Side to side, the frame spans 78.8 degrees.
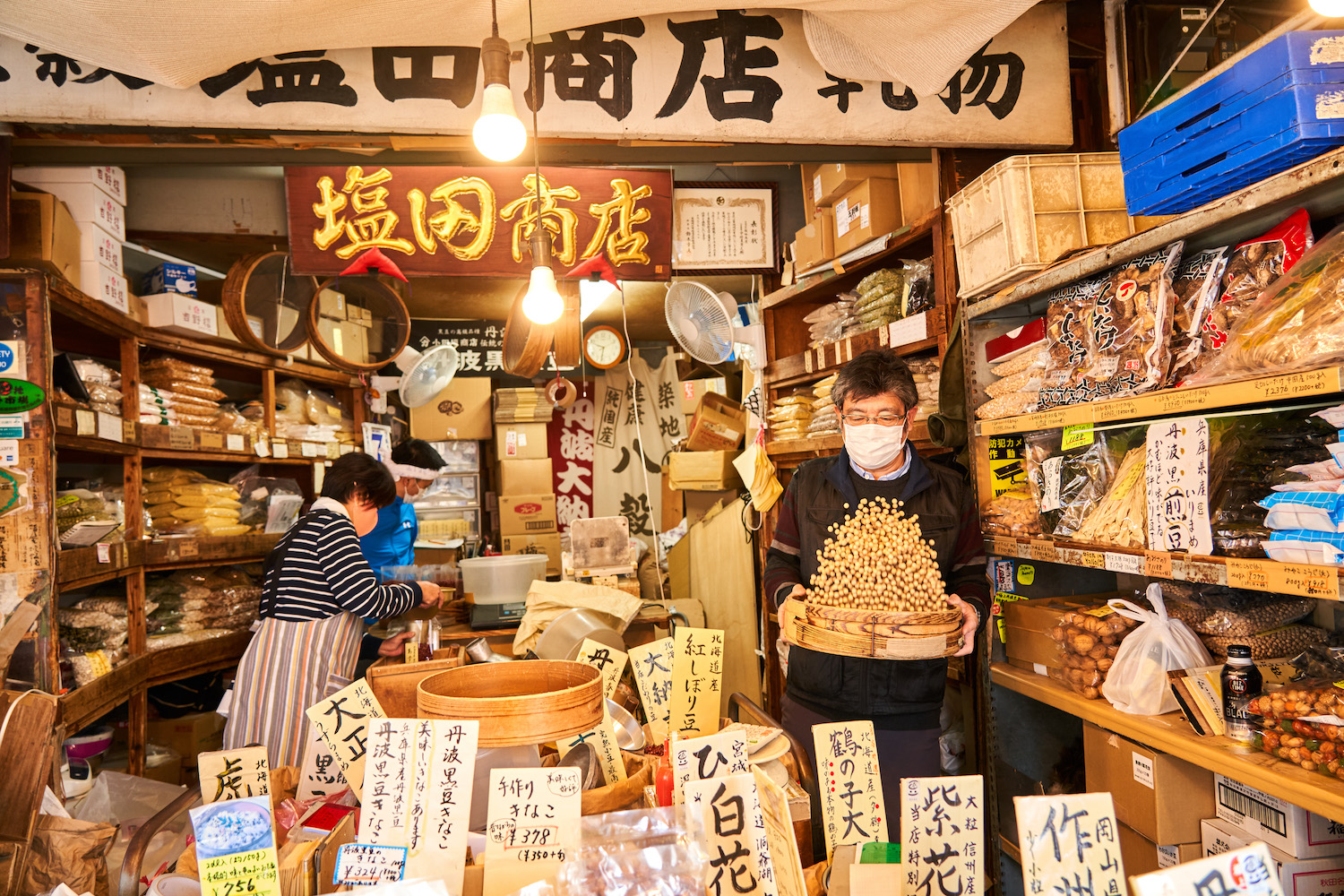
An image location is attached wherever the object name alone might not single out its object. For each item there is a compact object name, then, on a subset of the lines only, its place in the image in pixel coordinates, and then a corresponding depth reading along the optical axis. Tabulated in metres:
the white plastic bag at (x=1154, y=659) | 2.08
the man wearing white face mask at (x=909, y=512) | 2.29
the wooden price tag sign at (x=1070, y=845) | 1.08
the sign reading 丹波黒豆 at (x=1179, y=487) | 1.87
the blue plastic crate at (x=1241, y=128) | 1.62
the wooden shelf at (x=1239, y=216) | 1.61
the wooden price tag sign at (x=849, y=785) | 1.42
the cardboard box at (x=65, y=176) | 3.24
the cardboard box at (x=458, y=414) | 7.16
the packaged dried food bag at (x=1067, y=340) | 2.29
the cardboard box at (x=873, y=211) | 3.40
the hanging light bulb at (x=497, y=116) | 2.02
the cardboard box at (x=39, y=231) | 2.93
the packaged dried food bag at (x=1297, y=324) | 1.57
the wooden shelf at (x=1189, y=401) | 1.54
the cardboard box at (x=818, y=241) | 3.75
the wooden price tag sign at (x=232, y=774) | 1.53
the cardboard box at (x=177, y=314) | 3.87
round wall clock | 6.20
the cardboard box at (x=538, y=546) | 6.69
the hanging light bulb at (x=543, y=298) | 2.55
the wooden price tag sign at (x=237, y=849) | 1.18
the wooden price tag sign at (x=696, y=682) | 1.96
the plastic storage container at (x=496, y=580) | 3.97
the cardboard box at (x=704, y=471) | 4.82
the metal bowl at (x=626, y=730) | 1.96
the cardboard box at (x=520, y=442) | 7.26
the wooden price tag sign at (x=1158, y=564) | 1.94
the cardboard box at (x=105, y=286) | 3.28
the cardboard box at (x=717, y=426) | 4.98
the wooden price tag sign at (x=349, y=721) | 1.73
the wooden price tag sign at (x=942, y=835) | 1.25
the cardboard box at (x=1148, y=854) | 2.02
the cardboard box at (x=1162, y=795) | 2.01
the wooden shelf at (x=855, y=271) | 3.21
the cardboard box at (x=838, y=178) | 3.43
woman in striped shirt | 3.08
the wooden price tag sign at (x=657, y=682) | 1.99
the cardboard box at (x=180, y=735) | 4.12
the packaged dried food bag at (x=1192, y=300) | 1.95
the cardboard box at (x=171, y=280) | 3.98
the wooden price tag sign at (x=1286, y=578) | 1.55
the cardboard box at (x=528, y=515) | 6.72
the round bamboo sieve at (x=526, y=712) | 1.38
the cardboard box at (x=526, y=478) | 7.21
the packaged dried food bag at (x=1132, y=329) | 2.02
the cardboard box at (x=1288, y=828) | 1.81
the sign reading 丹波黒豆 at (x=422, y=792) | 1.28
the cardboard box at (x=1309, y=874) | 1.80
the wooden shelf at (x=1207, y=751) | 1.61
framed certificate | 4.03
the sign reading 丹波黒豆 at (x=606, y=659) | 2.04
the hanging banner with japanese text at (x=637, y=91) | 2.68
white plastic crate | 2.46
